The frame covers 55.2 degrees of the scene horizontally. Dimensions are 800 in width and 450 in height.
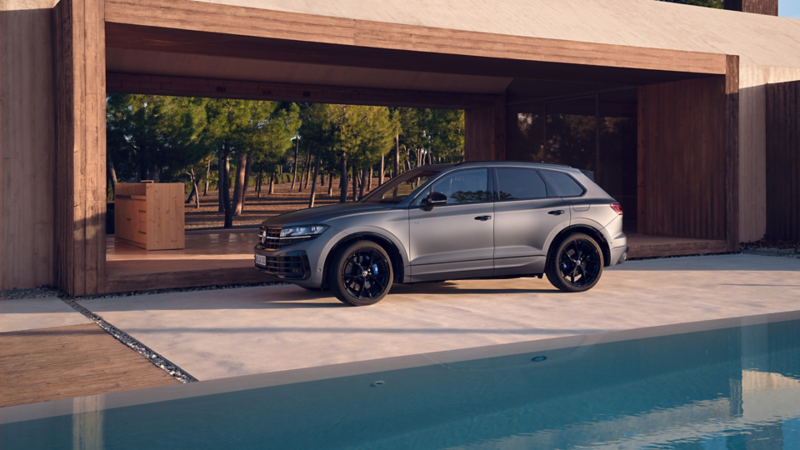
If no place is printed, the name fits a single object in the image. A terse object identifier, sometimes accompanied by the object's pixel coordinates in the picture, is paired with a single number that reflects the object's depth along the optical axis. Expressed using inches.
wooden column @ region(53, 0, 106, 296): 367.9
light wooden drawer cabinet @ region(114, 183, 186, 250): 577.0
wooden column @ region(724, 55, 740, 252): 562.6
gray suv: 344.8
